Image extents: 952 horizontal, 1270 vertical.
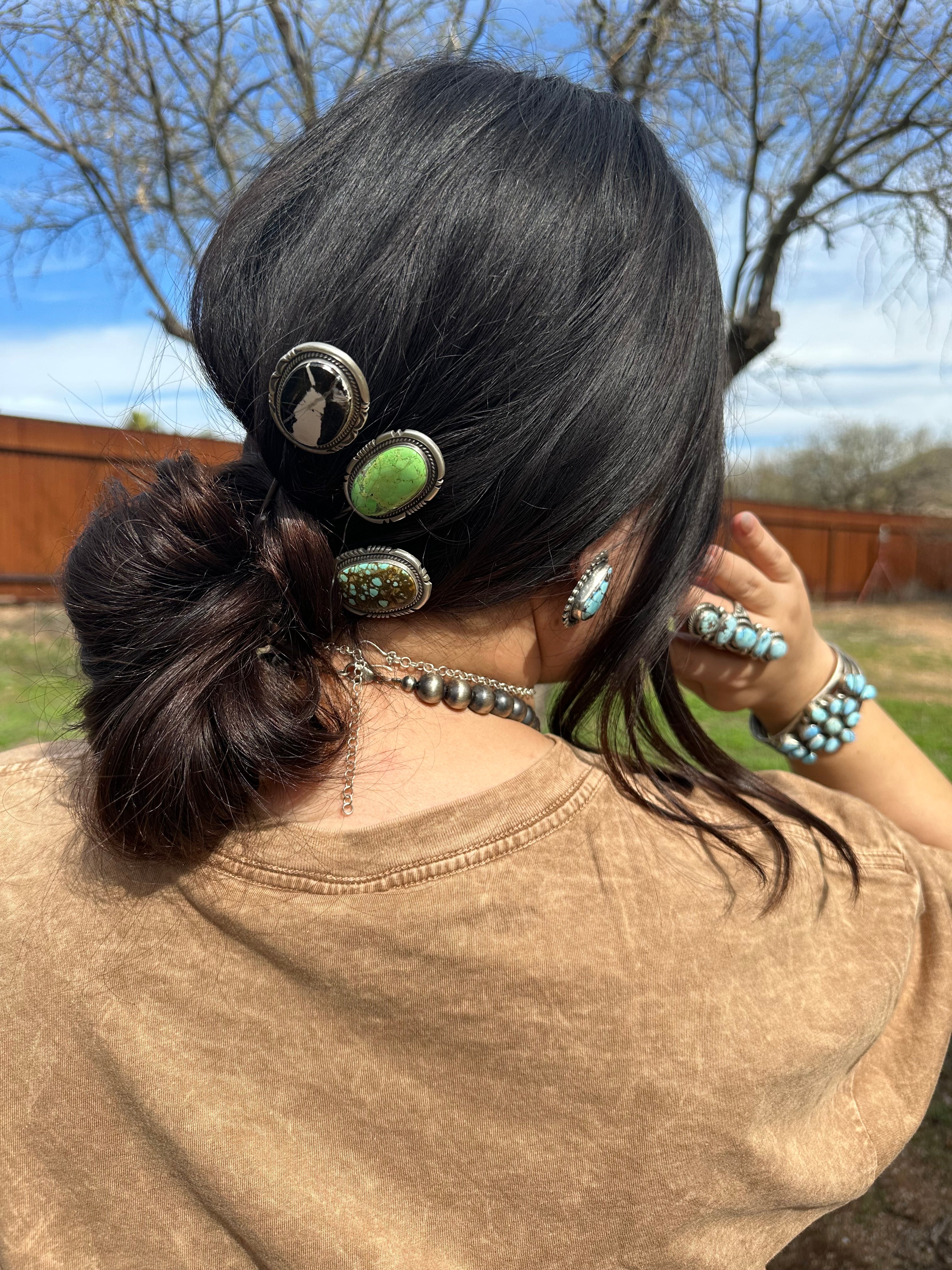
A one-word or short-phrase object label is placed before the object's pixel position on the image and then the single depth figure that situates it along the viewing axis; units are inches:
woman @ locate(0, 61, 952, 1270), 13.4
